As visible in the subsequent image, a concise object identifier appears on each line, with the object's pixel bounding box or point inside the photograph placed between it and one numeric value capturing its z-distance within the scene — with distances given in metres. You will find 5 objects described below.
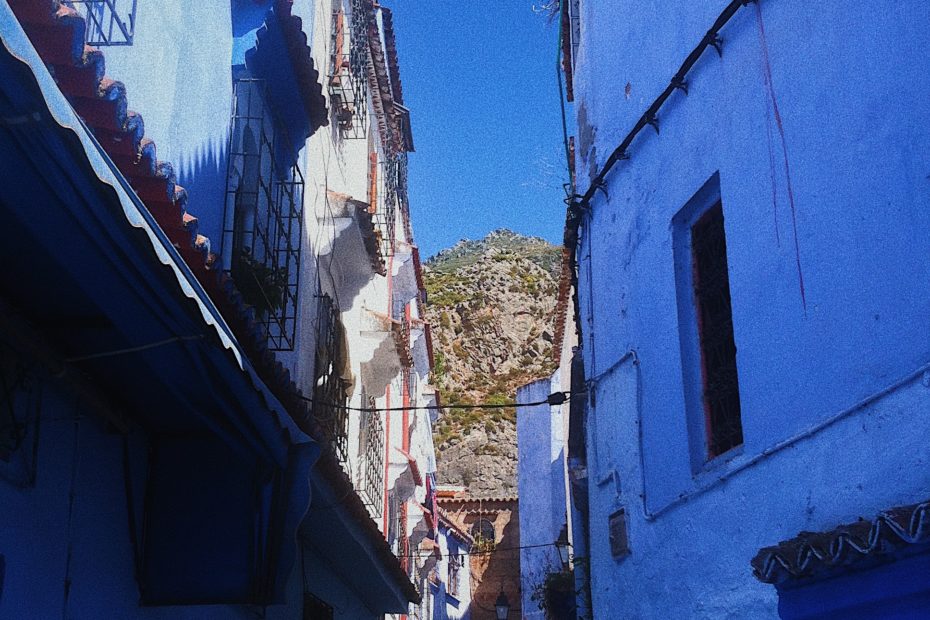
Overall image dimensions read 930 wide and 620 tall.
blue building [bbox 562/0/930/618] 4.98
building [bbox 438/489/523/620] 35.16
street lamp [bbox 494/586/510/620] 18.69
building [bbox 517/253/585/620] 21.16
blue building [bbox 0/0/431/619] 3.72
